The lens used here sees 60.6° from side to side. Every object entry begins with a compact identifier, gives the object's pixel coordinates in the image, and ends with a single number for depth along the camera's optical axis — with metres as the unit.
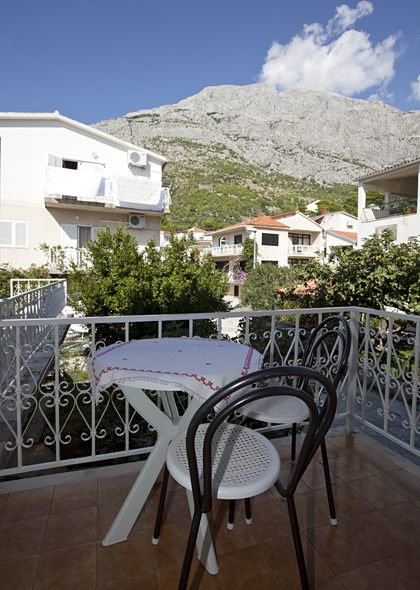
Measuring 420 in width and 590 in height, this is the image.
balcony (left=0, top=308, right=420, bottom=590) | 1.43
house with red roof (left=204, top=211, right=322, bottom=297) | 26.11
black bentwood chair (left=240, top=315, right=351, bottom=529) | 1.68
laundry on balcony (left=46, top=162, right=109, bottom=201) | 13.37
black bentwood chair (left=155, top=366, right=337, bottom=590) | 1.07
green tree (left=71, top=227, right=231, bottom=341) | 5.65
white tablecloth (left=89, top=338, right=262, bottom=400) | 1.38
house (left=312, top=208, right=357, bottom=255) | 26.55
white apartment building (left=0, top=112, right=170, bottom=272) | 13.43
